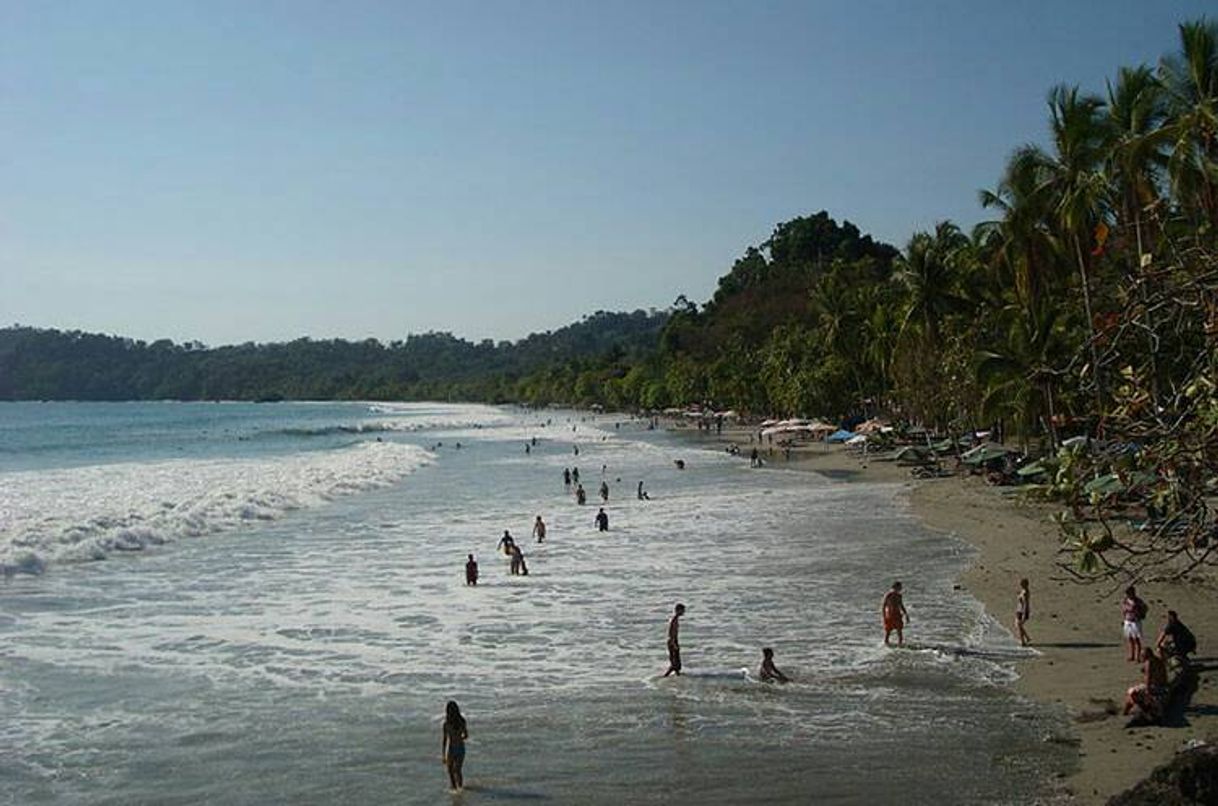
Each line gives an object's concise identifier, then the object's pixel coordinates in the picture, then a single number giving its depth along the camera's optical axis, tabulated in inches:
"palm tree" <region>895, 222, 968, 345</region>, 2062.0
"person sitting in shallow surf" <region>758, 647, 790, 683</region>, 631.2
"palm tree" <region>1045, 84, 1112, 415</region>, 1191.6
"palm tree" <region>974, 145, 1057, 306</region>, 1375.5
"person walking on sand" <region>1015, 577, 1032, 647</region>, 693.9
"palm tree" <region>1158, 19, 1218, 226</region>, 871.7
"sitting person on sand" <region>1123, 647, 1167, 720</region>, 512.1
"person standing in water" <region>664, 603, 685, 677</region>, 652.7
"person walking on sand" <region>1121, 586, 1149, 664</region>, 609.9
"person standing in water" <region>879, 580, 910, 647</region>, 709.3
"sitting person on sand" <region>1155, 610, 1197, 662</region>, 564.7
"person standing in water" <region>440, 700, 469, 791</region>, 485.1
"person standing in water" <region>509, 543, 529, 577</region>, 1048.8
